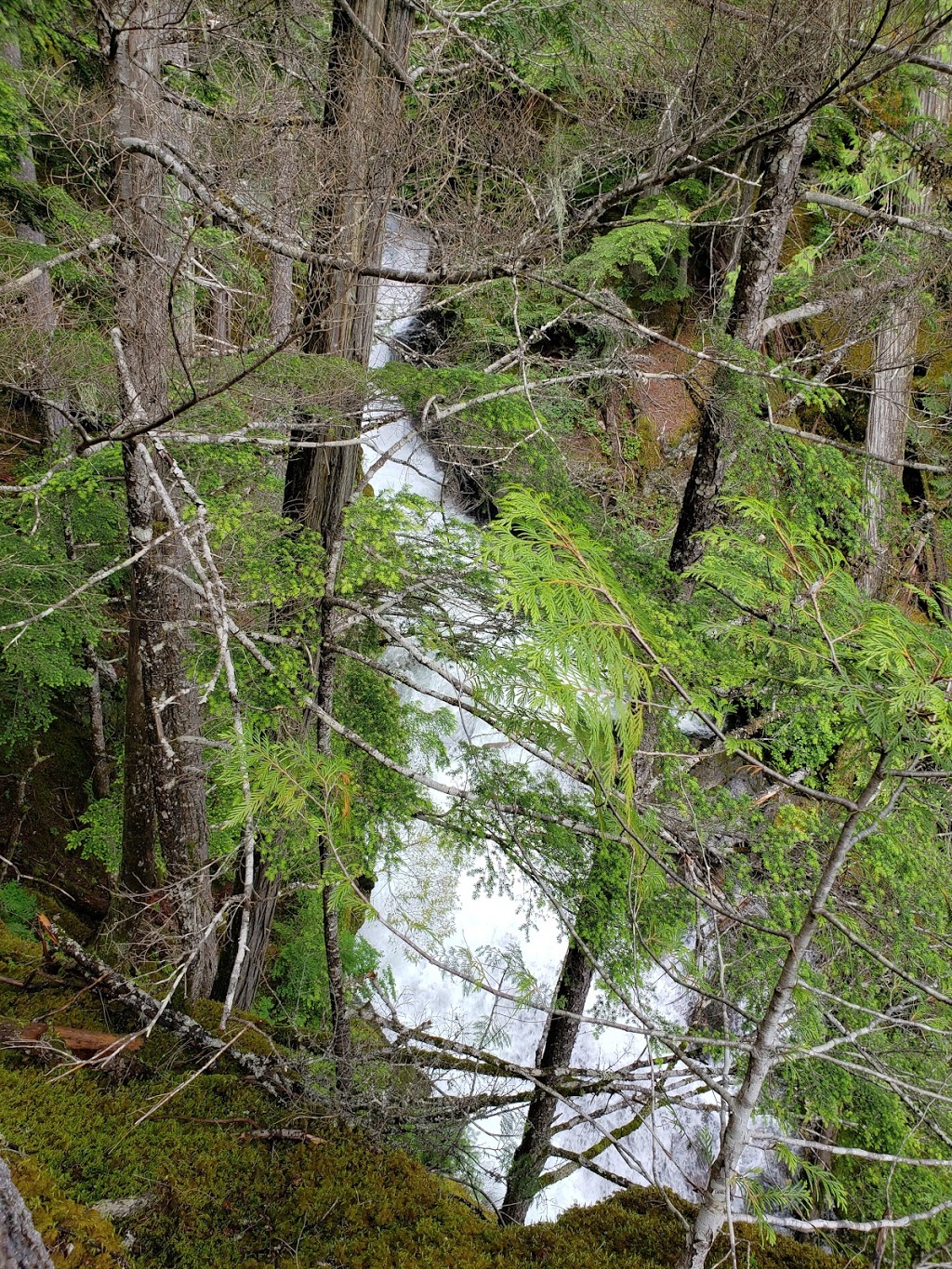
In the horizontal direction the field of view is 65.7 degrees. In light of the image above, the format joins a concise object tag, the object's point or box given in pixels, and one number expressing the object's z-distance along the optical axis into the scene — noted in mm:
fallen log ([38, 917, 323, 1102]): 2955
